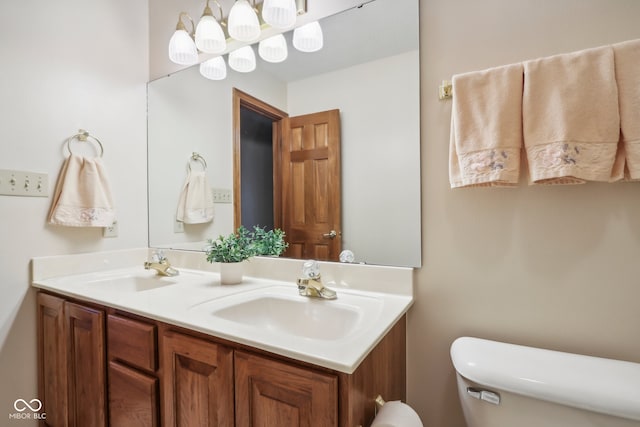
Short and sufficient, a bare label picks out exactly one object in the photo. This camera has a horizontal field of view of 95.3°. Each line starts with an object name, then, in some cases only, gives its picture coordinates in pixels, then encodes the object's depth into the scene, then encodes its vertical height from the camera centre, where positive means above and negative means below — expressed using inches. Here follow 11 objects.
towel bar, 37.0 +15.4
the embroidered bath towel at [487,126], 30.6 +9.1
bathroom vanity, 24.5 -15.4
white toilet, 24.2 -15.7
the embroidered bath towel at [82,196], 51.4 +3.3
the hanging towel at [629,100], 26.7 +10.1
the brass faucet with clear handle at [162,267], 55.9 -10.3
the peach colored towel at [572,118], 27.4 +8.9
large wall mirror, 40.0 +16.5
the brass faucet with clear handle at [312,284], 39.4 -10.0
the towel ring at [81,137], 54.0 +14.8
